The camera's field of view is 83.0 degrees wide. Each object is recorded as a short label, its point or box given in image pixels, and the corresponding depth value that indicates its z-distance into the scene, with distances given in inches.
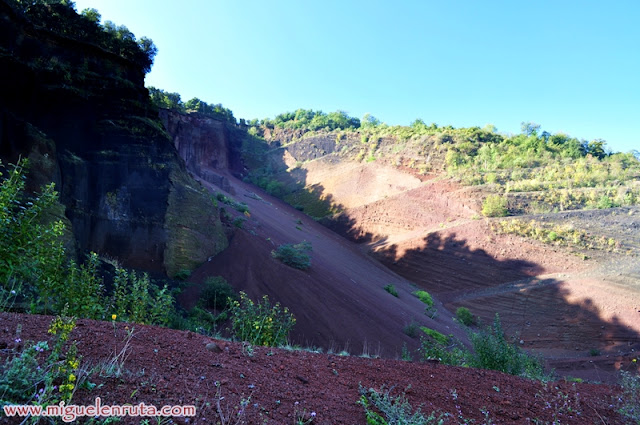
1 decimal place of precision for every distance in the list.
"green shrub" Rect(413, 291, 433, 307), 788.0
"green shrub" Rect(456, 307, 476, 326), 756.6
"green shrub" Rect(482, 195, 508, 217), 1059.3
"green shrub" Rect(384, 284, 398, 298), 713.4
